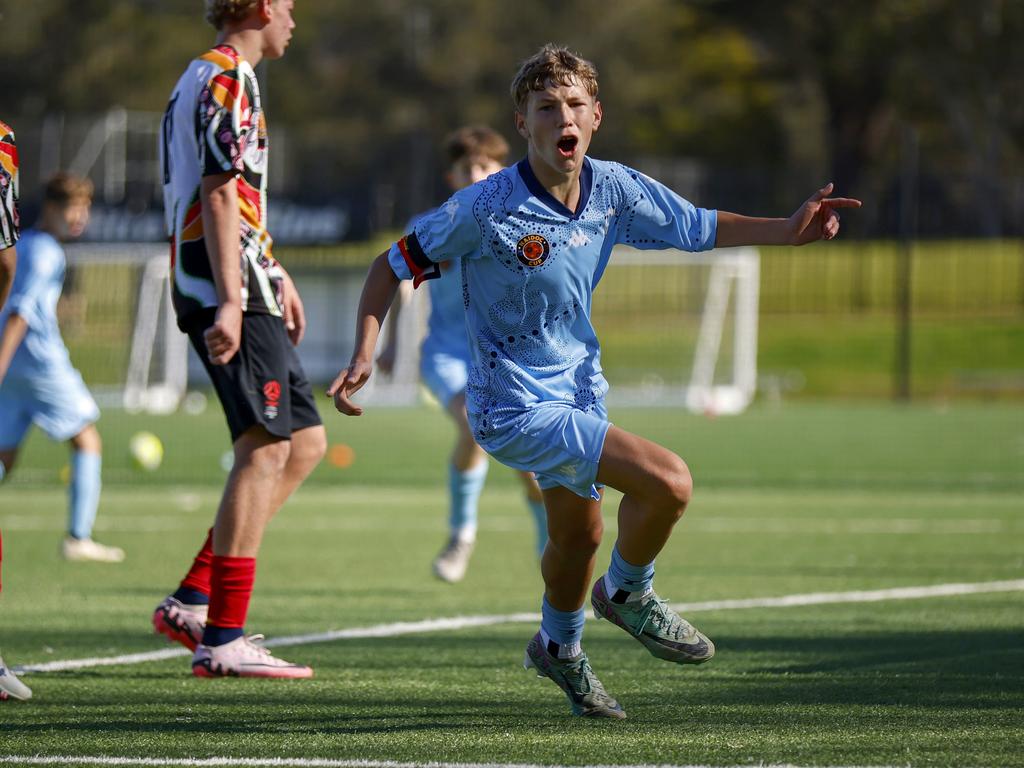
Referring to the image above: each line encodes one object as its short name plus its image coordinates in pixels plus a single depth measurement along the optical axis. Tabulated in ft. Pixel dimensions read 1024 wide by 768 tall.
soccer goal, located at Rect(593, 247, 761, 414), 166.81
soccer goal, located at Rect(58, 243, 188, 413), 157.38
